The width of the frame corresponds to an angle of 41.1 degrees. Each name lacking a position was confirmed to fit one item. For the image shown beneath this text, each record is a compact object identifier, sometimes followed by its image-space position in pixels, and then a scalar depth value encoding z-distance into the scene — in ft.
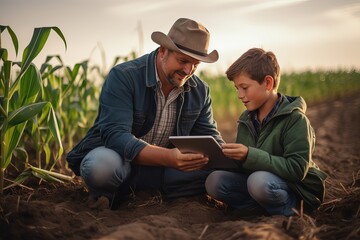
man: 9.64
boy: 8.79
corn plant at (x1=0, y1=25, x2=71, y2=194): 9.97
